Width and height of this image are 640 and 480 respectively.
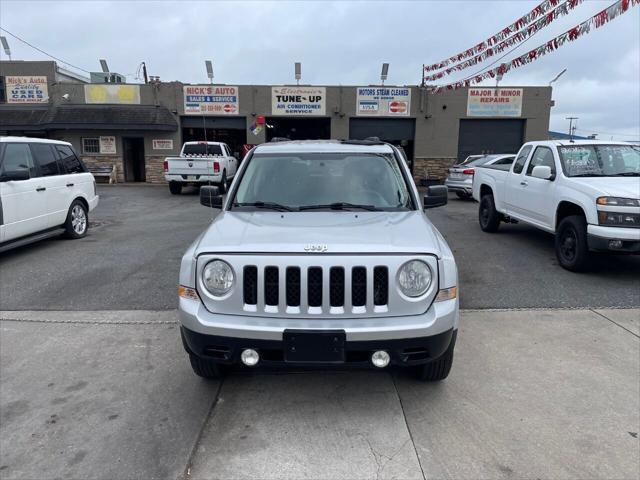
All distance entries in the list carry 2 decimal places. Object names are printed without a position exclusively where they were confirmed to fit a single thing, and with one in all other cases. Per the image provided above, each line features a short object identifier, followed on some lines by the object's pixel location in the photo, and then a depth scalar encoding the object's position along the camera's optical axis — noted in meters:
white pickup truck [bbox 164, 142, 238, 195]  16.41
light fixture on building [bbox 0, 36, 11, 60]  22.20
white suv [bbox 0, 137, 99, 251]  6.94
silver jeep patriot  2.84
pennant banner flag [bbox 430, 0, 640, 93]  6.59
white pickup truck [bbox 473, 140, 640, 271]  5.80
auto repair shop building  21.69
